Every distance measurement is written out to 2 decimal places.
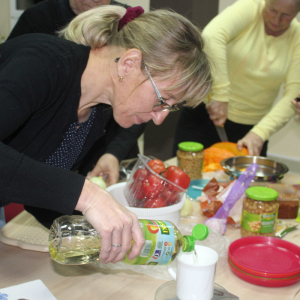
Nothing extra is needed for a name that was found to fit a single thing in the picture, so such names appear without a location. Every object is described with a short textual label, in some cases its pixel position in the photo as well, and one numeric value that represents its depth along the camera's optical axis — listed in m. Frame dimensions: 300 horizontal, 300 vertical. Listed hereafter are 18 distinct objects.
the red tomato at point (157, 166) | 1.17
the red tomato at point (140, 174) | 1.09
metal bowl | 1.43
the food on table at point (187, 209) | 1.23
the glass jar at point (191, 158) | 1.53
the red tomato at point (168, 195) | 1.04
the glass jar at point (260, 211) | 1.02
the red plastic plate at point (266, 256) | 0.88
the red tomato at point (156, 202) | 1.01
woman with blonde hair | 0.71
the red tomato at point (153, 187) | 1.04
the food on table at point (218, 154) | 1.70
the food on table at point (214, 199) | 1.19
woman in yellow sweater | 1.75
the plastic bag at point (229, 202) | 1.10
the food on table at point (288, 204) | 1.23
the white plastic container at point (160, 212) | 0.97
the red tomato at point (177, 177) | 1.16
